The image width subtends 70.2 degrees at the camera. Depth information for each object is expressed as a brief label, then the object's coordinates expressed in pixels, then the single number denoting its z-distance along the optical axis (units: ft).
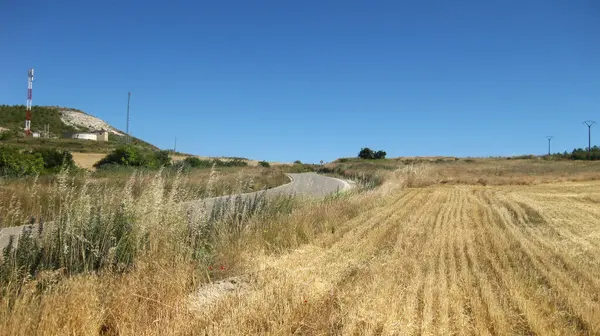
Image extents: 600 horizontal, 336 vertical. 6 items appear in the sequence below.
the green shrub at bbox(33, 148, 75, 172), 110.16
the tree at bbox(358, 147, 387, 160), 413.80
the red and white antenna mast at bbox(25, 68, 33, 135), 194.36
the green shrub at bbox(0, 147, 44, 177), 85.76
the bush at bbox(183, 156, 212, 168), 197.47
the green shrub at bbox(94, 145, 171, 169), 153.17
